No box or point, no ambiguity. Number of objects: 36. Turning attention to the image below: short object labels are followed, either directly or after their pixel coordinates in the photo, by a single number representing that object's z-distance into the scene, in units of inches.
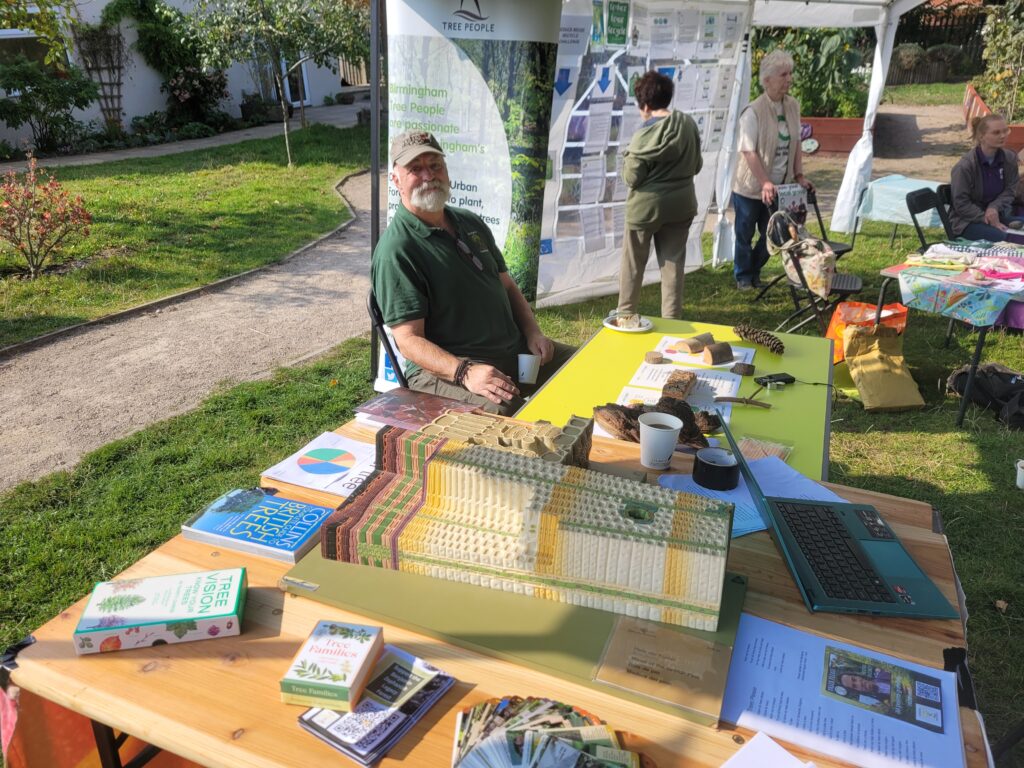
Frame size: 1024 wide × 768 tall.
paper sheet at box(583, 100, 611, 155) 240.1
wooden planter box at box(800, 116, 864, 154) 531.5
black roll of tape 80.7
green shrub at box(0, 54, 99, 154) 480.7
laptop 62.6
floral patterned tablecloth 168.9
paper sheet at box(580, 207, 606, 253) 256.7
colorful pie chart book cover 80.2
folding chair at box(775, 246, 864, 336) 220.1
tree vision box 56.7
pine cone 128.6
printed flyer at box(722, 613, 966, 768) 49.8
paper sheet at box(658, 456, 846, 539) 75.8
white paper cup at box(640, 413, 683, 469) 83.6
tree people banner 161.3
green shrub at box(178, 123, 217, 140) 594.4
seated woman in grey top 248.1
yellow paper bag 183.6
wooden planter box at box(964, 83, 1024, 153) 439.5
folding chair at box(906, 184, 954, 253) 246.1
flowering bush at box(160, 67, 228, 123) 609.9
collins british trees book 68.2
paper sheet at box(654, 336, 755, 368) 125.0
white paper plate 139.4
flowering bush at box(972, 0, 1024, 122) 513.3
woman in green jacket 205.5
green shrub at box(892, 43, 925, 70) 823.1
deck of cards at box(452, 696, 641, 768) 45.6
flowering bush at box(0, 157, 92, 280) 261.0
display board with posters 231.3
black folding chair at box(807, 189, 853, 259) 244.5
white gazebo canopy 287.0
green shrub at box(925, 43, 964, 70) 833.5
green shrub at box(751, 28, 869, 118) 561.0
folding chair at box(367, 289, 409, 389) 132.1
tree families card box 51.1
